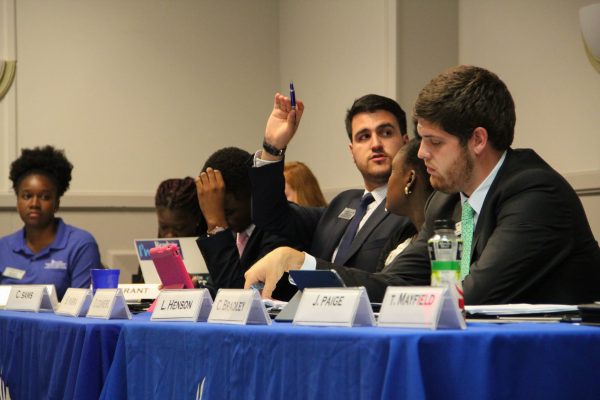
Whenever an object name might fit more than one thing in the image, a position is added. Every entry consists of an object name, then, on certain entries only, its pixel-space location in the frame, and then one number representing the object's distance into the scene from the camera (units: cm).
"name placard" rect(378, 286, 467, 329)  274
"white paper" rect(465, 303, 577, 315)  335
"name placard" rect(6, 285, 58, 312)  482
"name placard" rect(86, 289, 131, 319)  404
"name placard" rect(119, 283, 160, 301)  560
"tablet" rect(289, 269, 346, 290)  331
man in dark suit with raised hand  584
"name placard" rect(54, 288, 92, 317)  434
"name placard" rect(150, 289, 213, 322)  360
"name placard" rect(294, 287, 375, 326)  293
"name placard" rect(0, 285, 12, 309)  577
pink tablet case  480
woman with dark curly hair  891
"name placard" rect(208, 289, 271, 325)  330
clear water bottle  305
